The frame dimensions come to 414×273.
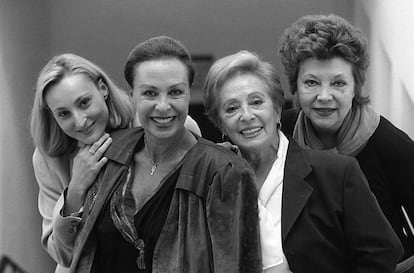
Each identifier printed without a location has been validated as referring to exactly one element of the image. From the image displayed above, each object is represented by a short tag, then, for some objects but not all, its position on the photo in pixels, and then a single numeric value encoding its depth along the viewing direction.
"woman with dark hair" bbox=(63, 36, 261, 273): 2.84
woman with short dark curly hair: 3.21
